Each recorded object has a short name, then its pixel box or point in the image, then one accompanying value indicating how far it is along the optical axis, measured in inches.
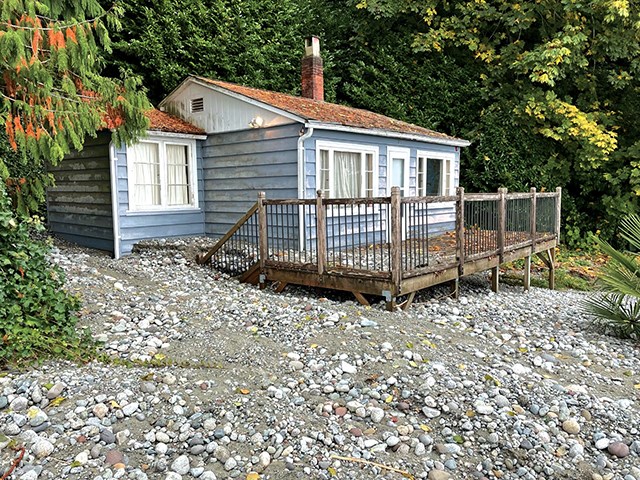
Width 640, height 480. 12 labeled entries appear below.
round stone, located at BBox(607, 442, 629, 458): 140.2
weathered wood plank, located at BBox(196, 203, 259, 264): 321.1
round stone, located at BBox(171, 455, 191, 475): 123.5
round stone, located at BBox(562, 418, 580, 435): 149.8
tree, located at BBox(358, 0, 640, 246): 565.3
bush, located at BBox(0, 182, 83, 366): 167.9
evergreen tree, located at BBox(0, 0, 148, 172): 199.8
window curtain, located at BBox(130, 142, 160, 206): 386.0
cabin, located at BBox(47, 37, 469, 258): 369.1
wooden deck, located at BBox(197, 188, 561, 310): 253.3
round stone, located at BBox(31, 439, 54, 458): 124.9
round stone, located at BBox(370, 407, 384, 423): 150.2
